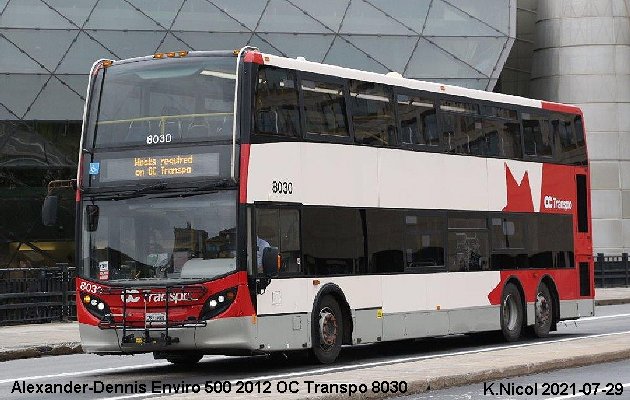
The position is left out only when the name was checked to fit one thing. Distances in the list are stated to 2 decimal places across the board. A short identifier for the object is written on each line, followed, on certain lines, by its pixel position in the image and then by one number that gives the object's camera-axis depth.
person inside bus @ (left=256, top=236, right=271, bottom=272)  18.81
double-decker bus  18.64
